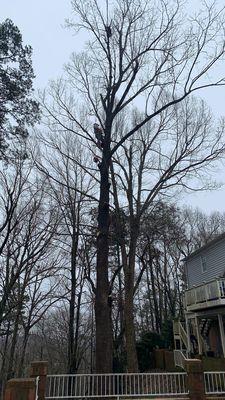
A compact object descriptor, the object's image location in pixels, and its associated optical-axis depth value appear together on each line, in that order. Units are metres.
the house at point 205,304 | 19.16
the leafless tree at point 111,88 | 13.61
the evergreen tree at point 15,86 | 11.84
